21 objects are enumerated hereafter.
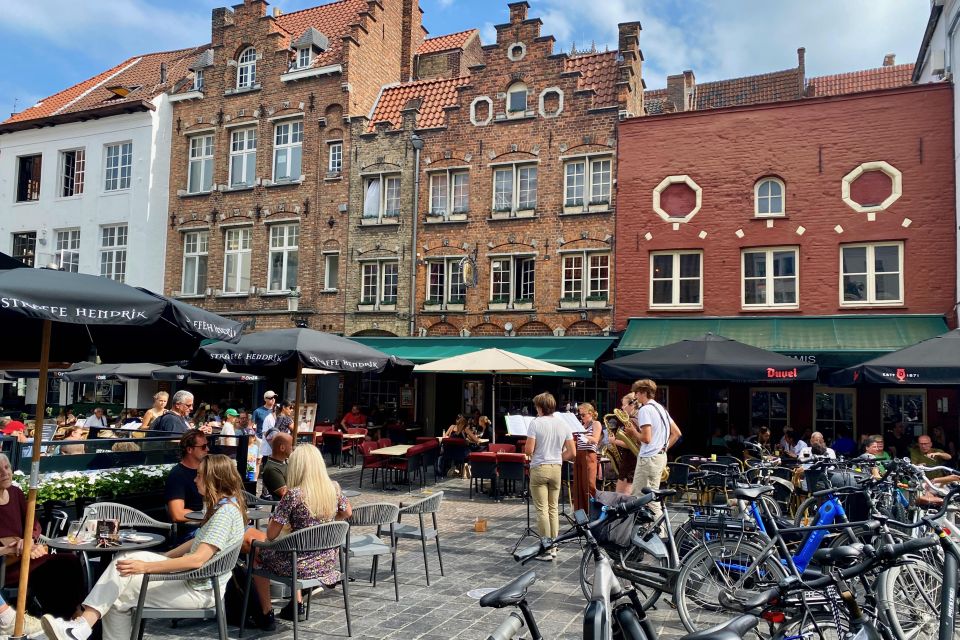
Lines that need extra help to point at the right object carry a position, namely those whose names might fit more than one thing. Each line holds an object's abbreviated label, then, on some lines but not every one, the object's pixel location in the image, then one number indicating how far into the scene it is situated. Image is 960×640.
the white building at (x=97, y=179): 24.98
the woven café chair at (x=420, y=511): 7.17
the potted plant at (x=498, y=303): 20.03
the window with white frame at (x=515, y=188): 20.22
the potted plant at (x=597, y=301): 18.95
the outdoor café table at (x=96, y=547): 5.15
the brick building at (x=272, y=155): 22.52
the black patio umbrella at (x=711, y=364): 12.12
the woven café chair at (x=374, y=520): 6.69
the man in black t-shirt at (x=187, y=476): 6.50
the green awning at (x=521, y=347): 17.50
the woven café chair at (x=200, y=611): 4.78
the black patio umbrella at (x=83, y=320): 5.06
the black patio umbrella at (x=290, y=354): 9.72
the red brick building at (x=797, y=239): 16.27
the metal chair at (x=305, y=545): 5.41
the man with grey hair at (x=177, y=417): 10.32
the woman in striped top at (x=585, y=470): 10.18
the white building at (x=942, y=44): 16.00
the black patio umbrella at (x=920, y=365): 10.07
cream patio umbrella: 13.54
